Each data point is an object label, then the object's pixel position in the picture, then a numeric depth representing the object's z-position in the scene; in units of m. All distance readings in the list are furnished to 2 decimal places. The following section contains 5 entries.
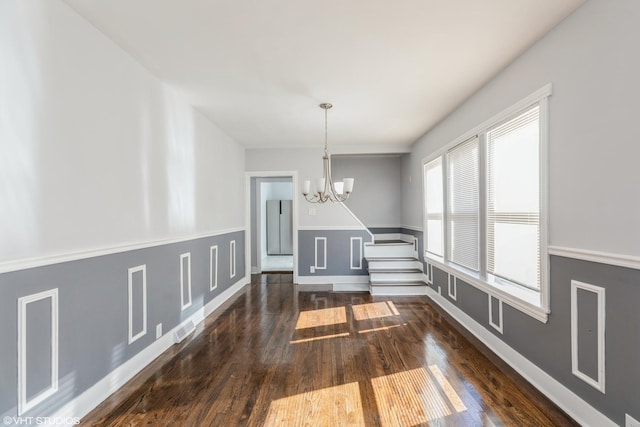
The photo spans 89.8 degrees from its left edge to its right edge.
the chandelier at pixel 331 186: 3.66
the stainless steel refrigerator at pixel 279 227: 9.58
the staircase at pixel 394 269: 5.12
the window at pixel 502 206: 2.40
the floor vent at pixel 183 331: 3.17
